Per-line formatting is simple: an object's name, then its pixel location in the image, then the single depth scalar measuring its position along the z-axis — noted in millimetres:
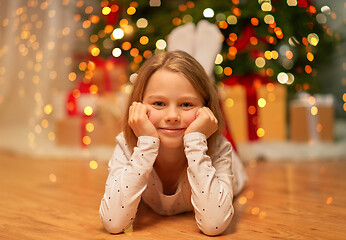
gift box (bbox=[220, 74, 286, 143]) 2445
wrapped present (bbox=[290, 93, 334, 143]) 2482
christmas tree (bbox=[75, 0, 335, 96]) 2453
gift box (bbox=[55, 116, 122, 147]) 2481
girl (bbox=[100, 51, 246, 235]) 1093
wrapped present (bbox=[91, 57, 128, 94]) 2729
